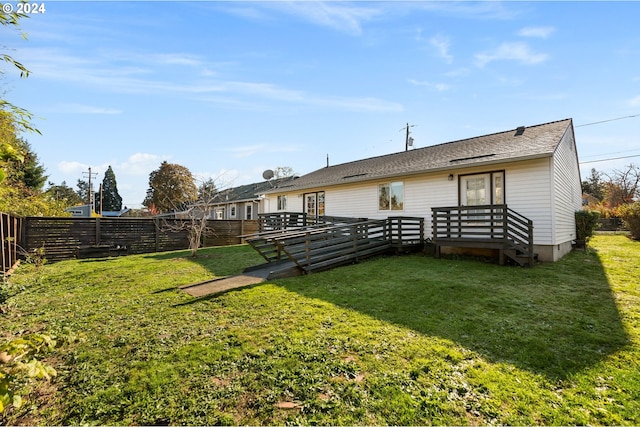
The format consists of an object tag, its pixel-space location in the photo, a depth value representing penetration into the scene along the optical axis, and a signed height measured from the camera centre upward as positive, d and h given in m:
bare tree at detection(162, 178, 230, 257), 11.42 -0.26
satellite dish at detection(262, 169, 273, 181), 24.00 +3.15
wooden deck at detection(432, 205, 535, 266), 8.26 -0.67
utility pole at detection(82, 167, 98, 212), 37.02 +5.10
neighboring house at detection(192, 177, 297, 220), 23.20 +0.90
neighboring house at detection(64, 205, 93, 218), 36.76 +0.70
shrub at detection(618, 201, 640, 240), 14.98 -0.46
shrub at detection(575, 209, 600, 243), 12.41 -0.56
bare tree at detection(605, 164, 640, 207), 30.77 +2.50
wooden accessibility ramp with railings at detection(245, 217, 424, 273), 7.67 -0.86
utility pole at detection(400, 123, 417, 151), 20.94 +5.24
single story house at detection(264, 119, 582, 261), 8.81 +1.08
